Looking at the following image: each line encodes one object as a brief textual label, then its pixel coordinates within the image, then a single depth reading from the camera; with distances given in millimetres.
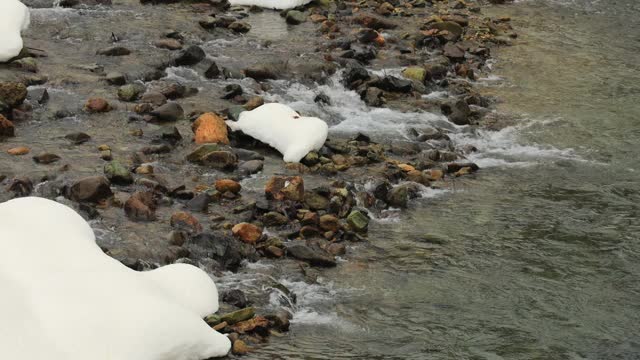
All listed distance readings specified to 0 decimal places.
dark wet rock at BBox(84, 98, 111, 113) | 20150
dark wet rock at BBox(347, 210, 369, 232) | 16434
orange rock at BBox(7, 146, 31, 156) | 17491
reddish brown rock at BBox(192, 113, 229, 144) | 19388
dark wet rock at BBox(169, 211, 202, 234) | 15478
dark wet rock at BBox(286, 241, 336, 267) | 15050
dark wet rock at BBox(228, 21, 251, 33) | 27380
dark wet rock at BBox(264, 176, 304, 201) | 16854
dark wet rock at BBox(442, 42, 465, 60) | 26851
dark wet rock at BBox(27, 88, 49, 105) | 20119
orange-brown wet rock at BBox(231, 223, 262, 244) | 15353
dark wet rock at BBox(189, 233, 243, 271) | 14576
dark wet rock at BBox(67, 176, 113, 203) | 15866
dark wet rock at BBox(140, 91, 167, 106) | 20989
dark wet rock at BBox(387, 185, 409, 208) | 17678
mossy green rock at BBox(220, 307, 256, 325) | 12633
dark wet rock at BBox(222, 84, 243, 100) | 21813
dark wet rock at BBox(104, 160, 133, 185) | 16823
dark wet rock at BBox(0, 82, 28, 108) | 19372
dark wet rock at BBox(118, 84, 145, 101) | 20989
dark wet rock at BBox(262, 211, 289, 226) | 16139
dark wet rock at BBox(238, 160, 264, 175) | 18222
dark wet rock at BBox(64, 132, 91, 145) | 18471
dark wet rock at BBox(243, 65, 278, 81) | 23446
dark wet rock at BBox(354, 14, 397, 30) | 29416
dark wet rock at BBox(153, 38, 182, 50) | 24612
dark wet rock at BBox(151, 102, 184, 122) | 20259
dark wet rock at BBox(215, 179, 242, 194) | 17056
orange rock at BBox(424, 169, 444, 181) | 19248
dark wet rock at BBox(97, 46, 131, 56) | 23555
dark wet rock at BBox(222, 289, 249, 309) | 13254
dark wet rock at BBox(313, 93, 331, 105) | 22762
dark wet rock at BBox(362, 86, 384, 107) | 23073
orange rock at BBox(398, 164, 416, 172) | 19267
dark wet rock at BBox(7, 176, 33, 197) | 15750
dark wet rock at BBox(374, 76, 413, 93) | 23850
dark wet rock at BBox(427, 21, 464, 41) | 29059
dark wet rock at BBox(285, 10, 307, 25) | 29181
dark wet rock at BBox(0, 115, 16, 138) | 18315
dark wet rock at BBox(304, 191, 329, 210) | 16854
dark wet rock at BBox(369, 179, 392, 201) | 17818
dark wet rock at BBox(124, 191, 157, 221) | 15657
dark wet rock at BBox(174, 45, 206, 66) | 23524
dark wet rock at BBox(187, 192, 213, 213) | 16418
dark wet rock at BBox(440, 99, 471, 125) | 22575
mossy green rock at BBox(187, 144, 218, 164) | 18393
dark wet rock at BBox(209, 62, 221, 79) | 23119
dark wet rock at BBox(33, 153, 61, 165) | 17211
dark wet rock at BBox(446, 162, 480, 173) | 19621
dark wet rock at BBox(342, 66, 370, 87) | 23975
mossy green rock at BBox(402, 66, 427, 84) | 24736
